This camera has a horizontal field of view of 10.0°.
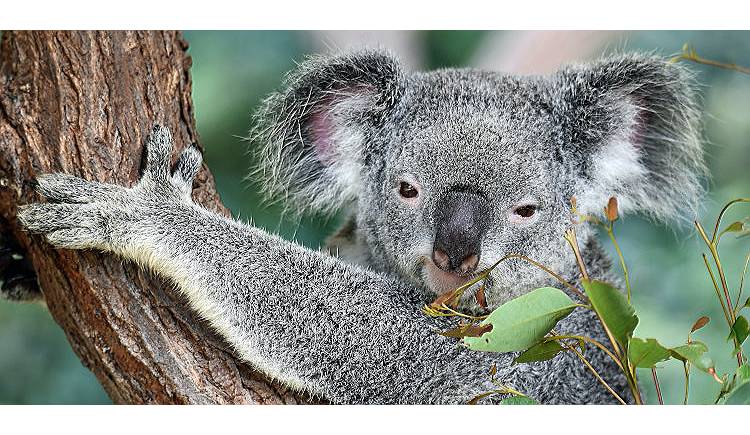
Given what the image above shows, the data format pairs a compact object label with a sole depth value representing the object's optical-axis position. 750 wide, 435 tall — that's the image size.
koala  2.37
